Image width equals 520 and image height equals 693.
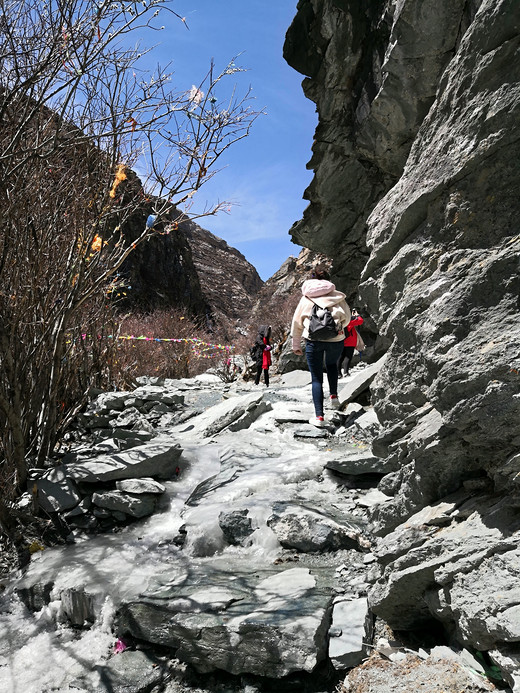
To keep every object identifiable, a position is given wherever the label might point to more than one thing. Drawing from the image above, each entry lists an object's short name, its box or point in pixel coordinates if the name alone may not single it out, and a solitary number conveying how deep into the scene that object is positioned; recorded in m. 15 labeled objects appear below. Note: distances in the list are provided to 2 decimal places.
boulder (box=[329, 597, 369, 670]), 2.13
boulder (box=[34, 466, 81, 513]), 4.04
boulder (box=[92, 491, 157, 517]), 4.07
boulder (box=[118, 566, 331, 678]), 2.20
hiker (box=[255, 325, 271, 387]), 9.70
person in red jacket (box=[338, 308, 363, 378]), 8.49
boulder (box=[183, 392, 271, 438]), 5.96
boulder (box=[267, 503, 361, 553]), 3.11
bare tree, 3.16
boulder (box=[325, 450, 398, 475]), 3.84
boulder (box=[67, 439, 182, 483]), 4.26
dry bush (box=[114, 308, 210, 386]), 10.81
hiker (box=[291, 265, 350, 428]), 5.09
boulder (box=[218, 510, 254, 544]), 3.41
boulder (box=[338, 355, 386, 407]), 5.78
